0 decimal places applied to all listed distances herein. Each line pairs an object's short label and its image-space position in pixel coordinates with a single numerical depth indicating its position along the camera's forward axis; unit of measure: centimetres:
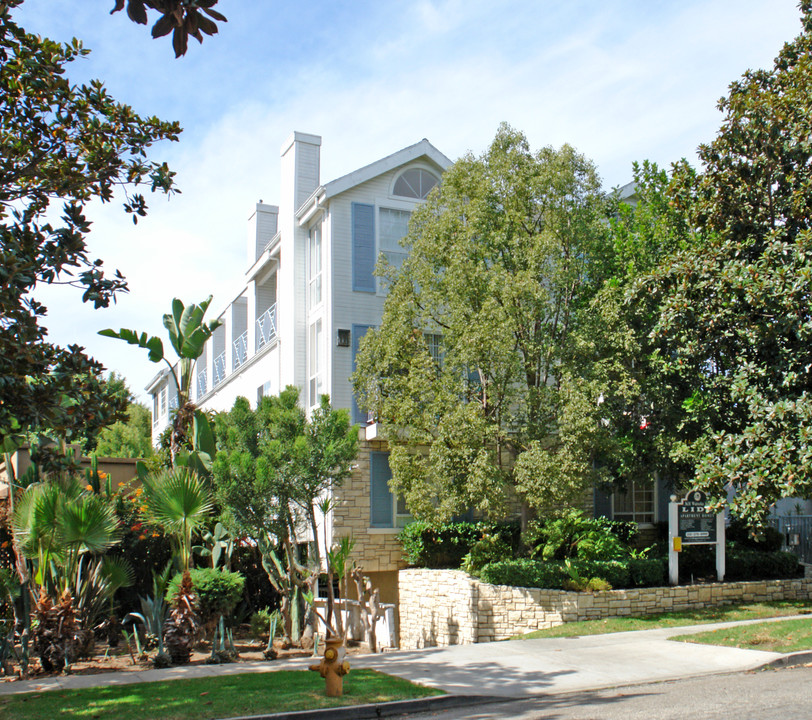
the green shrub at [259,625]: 1576
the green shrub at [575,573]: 1630
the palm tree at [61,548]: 1230
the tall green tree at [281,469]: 1435
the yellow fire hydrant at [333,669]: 951
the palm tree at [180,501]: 1370
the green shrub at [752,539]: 2038
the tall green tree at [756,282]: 1309
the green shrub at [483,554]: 1728
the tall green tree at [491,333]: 1594
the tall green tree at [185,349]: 1680
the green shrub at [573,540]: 1753
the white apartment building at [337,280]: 1906
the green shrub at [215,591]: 1453
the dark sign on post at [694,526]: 1767
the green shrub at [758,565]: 1895
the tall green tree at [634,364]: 1677
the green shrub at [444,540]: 1839
